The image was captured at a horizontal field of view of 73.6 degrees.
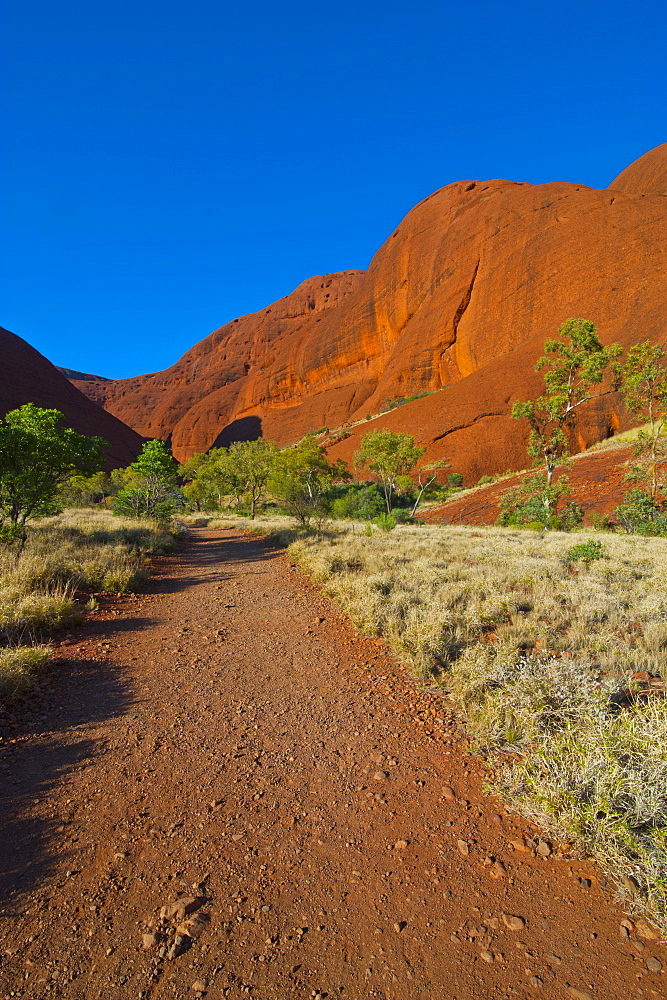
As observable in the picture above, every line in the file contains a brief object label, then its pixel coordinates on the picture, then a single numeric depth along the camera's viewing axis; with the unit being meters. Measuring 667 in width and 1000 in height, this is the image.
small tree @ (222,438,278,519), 29.84
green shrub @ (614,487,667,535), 17.25
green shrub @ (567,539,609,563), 10.05
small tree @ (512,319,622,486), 19.34
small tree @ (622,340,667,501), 19.84
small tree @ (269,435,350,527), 20.98
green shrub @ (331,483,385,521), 26.95
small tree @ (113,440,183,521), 20.34
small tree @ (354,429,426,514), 26.03
